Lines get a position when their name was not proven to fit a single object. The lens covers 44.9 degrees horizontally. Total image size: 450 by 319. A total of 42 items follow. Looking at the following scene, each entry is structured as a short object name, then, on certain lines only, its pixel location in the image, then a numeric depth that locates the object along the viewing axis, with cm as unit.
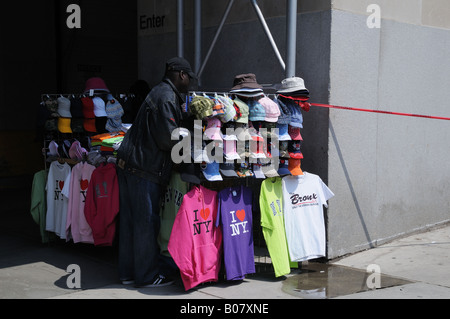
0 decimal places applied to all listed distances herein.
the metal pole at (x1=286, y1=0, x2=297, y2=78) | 611
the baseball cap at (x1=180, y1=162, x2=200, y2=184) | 516
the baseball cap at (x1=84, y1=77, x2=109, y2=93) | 726
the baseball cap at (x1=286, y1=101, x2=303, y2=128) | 584
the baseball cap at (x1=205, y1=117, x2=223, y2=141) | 520
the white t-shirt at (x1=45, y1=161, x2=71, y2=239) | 656
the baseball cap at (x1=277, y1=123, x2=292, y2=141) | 575
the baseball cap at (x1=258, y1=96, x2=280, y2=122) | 559
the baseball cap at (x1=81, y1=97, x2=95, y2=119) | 667
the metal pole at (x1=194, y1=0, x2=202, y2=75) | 724
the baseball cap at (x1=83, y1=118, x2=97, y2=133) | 674
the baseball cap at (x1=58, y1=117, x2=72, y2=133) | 669
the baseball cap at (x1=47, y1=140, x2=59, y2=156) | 677
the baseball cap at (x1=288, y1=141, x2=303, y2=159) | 585
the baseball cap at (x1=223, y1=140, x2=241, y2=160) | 533
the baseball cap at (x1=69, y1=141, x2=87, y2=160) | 651
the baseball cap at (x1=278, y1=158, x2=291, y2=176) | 577
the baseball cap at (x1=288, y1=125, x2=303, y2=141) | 588
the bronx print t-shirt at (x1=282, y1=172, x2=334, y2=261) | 579
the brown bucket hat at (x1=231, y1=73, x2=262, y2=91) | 559
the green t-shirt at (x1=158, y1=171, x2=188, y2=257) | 543
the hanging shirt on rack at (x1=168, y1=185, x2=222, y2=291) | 515
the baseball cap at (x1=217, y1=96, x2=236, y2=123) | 525
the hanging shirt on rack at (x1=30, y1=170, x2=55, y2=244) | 683
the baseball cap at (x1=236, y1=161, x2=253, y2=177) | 546
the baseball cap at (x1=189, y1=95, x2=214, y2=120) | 507
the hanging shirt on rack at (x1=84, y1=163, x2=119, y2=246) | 603
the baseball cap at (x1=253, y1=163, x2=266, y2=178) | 556
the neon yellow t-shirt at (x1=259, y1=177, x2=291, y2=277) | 561
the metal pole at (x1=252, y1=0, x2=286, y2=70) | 623
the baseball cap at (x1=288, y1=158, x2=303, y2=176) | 587
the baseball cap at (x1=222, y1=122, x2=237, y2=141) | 531
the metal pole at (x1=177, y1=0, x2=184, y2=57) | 733
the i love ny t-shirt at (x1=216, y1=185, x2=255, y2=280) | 540
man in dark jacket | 526
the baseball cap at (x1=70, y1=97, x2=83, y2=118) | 669
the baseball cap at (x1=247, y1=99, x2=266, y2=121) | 555
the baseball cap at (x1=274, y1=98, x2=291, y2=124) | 575
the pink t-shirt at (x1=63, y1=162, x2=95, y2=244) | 630
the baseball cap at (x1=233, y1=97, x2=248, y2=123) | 542
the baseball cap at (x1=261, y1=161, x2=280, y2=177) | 565
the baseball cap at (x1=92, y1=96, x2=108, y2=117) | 669
